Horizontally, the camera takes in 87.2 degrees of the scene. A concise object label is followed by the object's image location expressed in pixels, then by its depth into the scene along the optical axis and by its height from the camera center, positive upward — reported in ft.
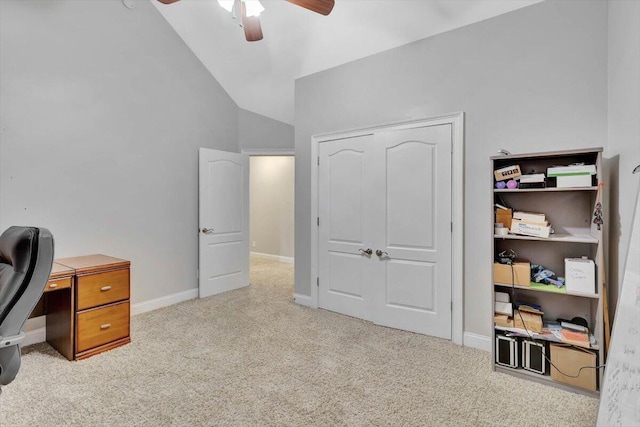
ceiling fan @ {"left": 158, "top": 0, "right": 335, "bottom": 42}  7.06 +4.56
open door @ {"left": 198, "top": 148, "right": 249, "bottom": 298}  14.34 -0.39
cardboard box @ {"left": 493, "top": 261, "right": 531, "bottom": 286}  7.94 -1.44
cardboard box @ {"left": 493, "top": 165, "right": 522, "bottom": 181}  8.09 +0.99
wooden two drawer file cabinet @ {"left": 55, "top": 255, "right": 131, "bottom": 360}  8.76 -2.54
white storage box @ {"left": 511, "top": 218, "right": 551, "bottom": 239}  7.73 -0.36
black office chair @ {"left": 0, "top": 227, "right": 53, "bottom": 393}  4.71 -1.04
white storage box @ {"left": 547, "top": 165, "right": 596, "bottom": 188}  7.26 +0.86
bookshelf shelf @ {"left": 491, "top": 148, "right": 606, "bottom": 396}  7.28 -0.86
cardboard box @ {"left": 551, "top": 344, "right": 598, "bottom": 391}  7.18 -3.33
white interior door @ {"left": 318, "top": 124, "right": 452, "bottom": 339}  10.13 -0.49
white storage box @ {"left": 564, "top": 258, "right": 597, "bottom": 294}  7.29 -1.36
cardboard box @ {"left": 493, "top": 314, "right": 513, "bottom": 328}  8.11 -2.61
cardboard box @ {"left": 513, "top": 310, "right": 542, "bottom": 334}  7.85 -2.55
